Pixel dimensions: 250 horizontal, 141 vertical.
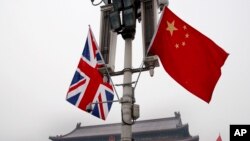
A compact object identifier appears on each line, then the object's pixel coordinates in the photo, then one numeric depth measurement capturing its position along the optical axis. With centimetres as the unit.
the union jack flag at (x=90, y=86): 670
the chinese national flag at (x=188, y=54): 568
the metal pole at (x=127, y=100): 527
